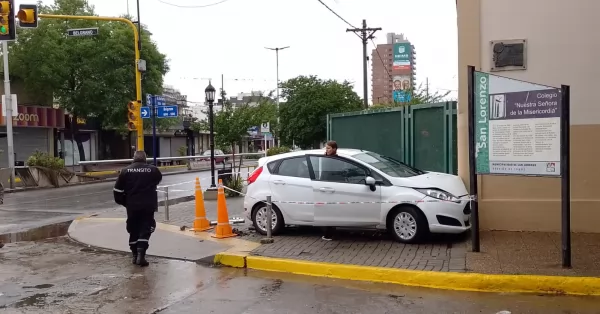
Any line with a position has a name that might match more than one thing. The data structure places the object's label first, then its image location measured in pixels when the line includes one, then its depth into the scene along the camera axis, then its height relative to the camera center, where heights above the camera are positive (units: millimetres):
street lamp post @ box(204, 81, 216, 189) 17641 +1261
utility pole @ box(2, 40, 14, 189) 24052 +1032
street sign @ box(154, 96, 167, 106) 21216 +1512
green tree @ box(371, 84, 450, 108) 31750 +2453
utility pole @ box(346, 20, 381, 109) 30641 +5668
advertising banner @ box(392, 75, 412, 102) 33812 +3643
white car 8578 -959
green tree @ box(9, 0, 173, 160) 31391 +4437
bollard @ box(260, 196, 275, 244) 9109 -1429
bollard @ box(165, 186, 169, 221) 12530 -1601
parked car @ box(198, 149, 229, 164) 35122 -1273
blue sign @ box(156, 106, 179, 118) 21047 +1081
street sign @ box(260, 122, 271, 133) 27211 +532
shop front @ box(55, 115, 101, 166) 37312 +55
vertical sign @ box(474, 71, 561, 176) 7305 +99
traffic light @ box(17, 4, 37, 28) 15008 +3429
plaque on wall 9359 +1348
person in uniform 8617 -930
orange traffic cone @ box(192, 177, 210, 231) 10867 -1560
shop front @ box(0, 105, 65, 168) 31625 +698
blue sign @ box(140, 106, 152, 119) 19953 +1000
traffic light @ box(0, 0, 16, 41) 15047 +3329
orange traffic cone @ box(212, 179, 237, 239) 10062 -1595
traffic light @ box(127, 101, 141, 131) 19583 +941
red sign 31422 +1421
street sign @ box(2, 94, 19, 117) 25031 +1761
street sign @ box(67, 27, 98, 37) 17656 +3482
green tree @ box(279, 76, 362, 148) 22219 +1219
